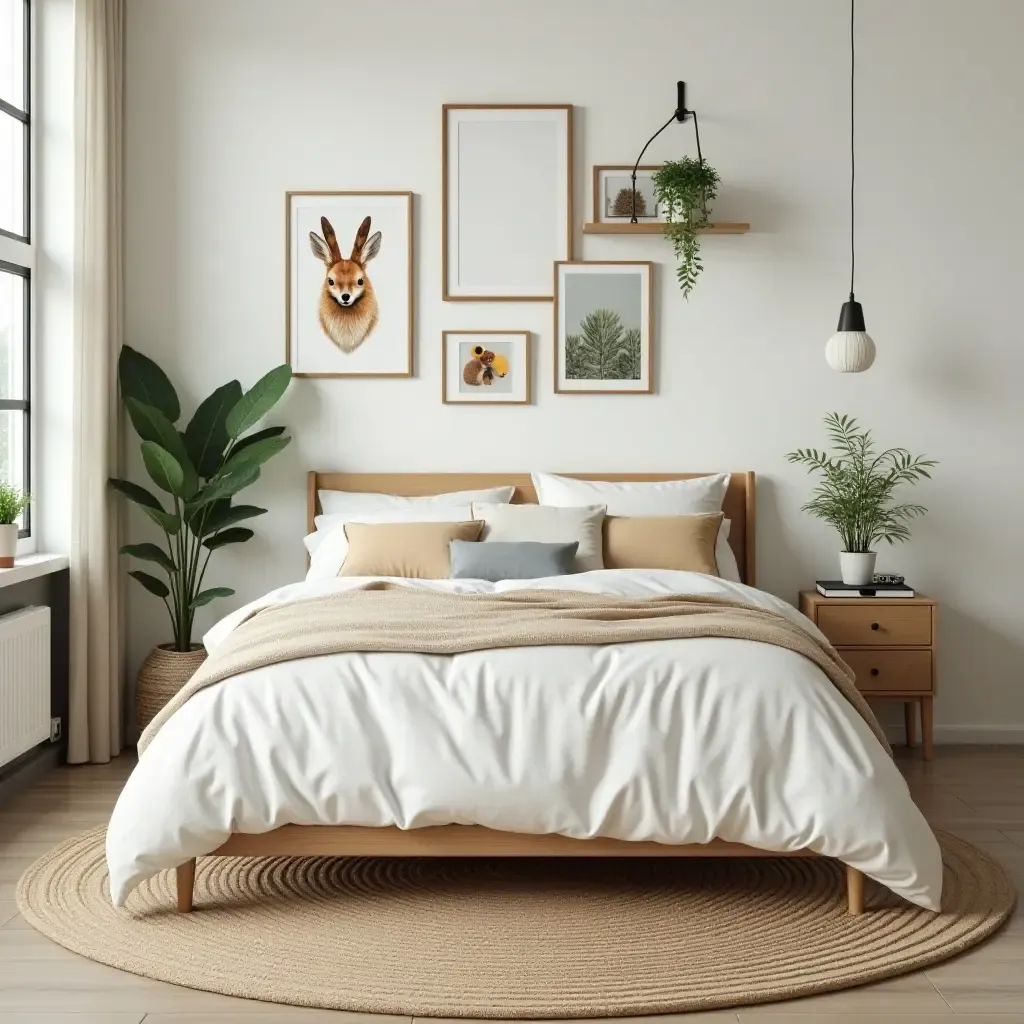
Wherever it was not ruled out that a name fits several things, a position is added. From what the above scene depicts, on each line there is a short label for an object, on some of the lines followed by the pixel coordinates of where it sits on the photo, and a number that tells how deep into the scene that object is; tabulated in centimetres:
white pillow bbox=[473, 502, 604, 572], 450
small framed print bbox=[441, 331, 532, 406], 507
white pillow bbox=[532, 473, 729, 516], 480
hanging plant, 483
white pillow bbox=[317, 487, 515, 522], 488
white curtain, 463
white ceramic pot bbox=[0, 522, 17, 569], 415
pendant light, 474
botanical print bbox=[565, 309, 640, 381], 506
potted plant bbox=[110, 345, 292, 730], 470
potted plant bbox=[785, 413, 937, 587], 483
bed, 287
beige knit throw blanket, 308
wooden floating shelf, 491
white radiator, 406
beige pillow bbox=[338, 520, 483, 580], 434
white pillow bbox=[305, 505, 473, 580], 449
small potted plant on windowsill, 415
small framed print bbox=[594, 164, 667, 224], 501
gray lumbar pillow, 424
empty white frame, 500
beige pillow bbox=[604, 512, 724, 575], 451
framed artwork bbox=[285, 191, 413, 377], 504
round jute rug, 262
